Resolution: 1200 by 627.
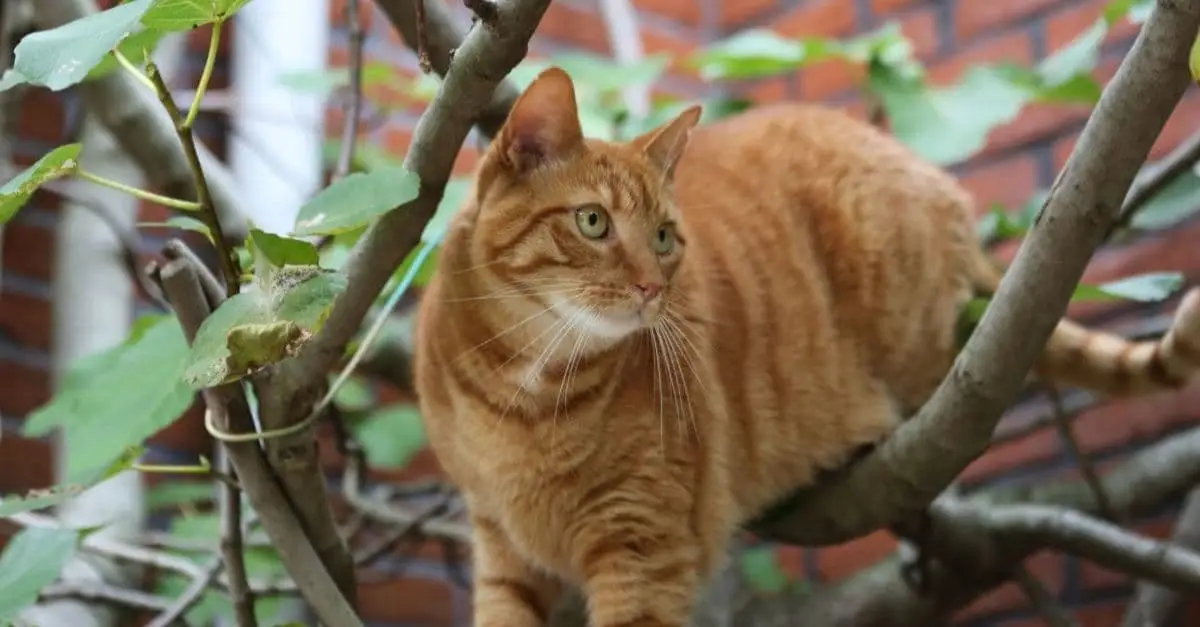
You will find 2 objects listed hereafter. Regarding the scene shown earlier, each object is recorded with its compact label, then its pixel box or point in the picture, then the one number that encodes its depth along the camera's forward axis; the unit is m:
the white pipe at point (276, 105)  1.69
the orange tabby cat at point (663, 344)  0.97
